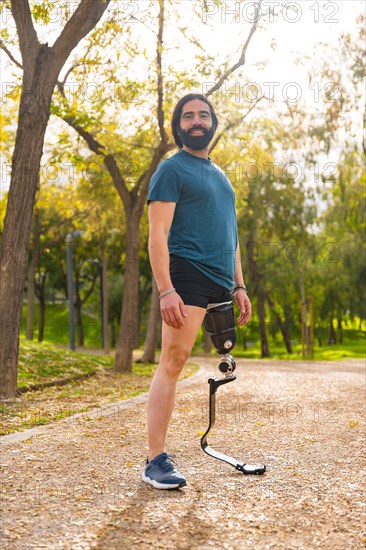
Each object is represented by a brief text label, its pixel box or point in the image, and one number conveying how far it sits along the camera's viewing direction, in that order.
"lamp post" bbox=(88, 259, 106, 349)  29.18
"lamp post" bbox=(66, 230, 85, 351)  21.73
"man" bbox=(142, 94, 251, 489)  4.24
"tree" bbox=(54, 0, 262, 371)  15.26
